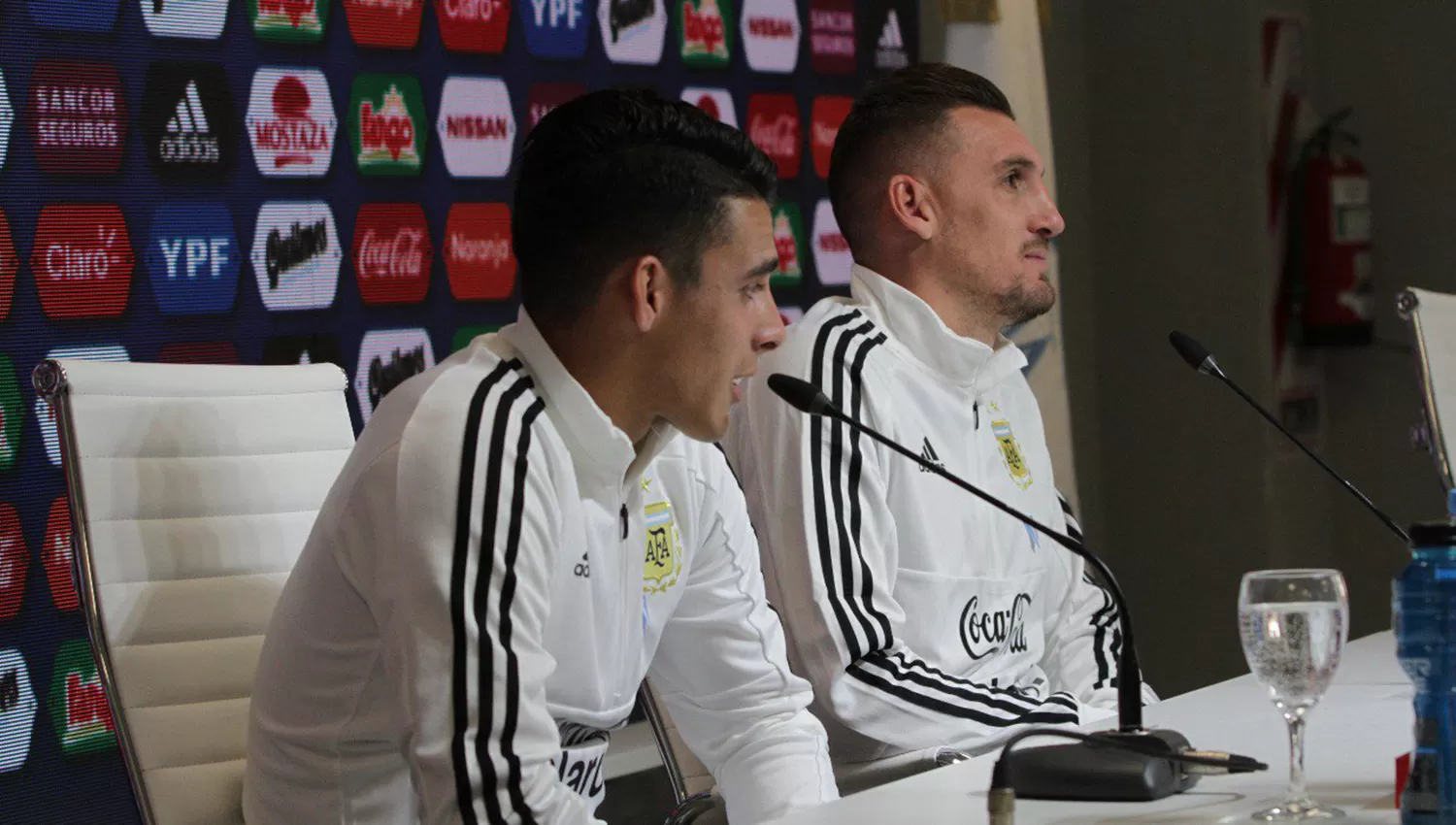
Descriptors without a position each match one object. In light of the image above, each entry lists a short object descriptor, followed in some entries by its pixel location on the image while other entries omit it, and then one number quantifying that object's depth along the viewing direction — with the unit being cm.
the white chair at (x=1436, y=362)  477
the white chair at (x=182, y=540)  395
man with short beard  421
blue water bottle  349
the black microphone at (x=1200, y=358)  410
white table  362
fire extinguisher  668
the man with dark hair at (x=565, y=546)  373
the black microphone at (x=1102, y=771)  364
